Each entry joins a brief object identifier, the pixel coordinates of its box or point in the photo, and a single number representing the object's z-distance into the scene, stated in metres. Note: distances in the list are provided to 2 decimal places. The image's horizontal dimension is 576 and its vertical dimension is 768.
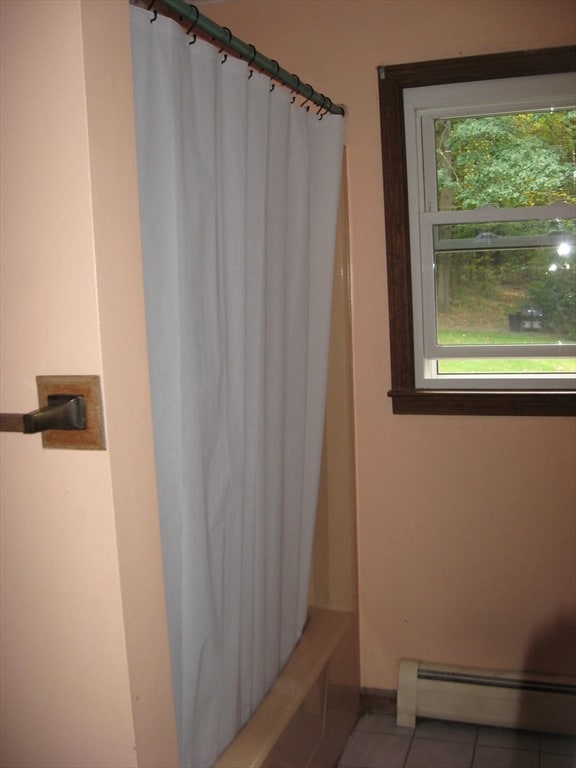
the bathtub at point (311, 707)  1.56
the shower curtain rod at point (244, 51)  1.29
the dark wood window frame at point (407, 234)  2.03
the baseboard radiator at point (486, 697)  2.11
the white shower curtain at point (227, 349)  1.26
